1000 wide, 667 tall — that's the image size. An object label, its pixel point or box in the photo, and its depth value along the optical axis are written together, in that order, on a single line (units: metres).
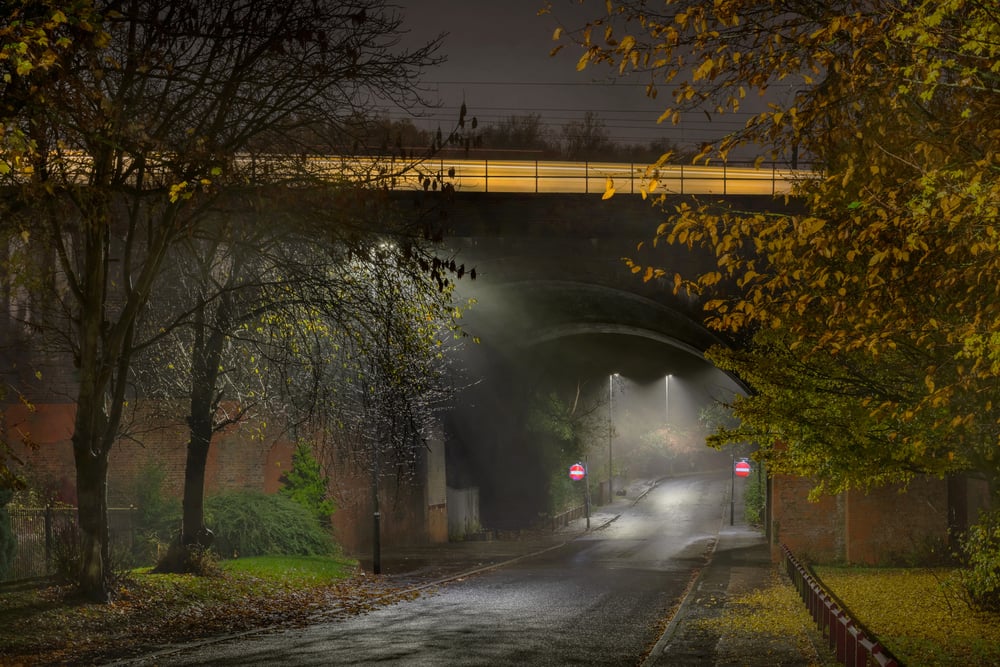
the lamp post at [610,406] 69.94
